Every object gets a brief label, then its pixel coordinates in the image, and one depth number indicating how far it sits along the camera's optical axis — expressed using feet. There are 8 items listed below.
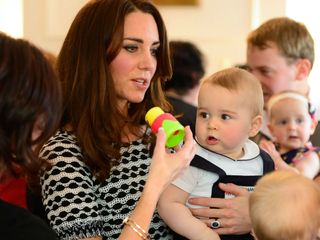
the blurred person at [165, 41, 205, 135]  9.12
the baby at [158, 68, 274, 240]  5.85
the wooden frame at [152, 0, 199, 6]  12.79
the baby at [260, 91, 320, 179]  7.38
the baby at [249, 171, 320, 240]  5.11
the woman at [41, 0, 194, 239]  5.68
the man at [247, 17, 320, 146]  7.68
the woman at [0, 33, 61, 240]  4.59
